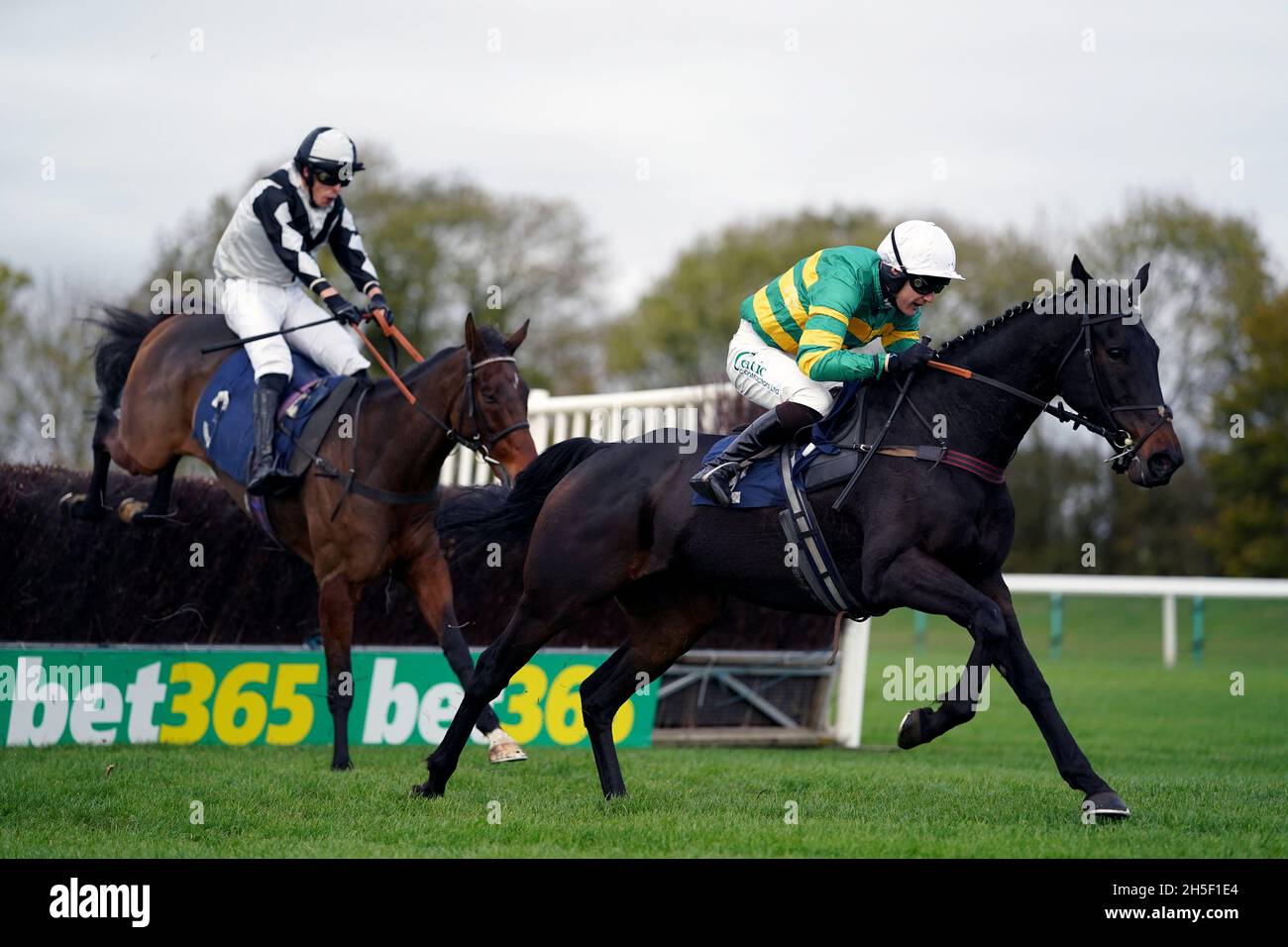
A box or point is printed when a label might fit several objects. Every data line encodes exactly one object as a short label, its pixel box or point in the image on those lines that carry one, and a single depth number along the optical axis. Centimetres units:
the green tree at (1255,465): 2994
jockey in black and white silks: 843
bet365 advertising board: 838
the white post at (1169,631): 2055
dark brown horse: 576
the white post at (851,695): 1090
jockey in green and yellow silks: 610
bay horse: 783
